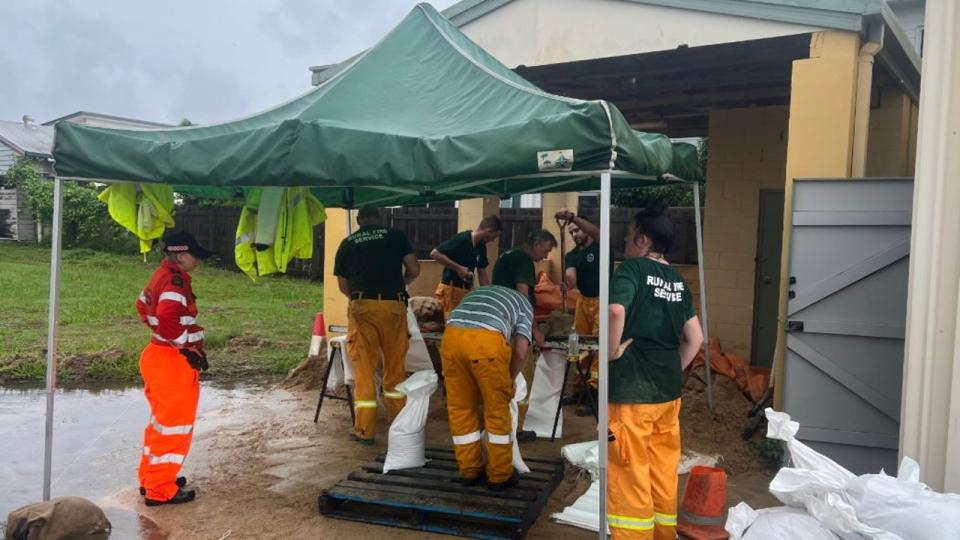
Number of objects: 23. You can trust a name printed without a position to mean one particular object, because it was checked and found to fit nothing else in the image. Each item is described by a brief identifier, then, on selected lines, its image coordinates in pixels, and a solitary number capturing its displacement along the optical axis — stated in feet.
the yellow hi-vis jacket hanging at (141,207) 15.52
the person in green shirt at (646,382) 12.40
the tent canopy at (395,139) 12.29
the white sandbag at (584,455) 16.97
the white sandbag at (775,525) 9.11
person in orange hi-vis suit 15.58
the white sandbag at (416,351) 21.67
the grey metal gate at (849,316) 16.55
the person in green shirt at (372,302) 19.52
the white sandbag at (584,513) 14.82
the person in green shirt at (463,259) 22.80
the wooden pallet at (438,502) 14.26
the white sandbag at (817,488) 8.88
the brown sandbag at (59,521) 13.16
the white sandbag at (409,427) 16.67
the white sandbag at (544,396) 20.94
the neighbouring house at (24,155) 86.07
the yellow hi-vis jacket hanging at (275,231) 15.56
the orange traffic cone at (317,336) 27.09
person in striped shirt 14.56
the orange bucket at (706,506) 13.96
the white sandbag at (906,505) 8.17
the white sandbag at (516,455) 15.99
